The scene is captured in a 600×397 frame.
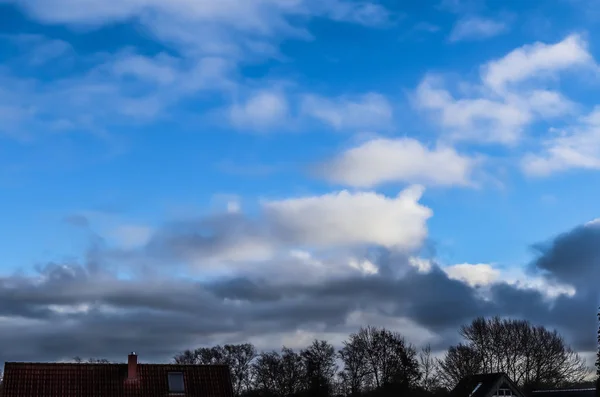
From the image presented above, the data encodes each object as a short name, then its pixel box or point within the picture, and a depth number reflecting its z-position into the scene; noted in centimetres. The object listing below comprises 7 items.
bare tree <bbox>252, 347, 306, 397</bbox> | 10556
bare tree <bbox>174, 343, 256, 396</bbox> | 11288
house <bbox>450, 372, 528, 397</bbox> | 8106
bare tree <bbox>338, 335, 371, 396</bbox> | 10188
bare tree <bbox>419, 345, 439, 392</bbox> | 9925
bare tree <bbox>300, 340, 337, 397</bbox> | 10331
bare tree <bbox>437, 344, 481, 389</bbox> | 9819
